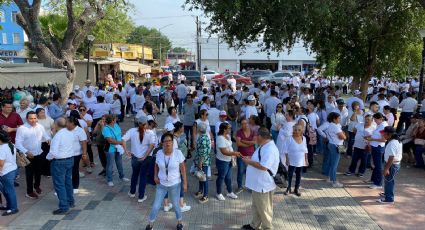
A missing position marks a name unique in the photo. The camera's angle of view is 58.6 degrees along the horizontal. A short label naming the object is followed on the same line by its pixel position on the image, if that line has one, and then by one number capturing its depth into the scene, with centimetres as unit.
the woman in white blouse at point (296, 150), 730
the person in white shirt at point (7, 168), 605
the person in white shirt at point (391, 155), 683
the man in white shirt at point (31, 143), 693
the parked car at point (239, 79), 3383
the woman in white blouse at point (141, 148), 698
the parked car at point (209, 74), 4016
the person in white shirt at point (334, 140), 795
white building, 5453
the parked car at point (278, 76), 3399
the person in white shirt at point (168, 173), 557
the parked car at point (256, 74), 3628
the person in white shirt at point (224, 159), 681
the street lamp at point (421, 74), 1073
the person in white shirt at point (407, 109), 1250
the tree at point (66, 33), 1504
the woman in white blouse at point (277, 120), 915
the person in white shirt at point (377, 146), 805
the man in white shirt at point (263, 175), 552
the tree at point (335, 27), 894
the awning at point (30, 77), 1067
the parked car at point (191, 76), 3547
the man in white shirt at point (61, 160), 621
